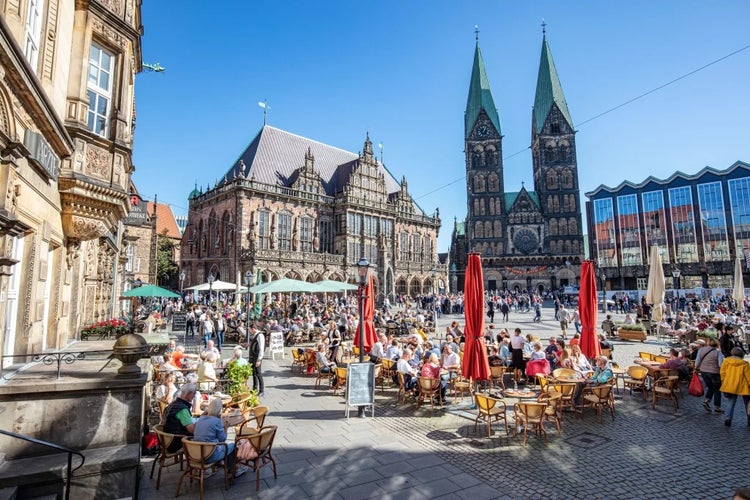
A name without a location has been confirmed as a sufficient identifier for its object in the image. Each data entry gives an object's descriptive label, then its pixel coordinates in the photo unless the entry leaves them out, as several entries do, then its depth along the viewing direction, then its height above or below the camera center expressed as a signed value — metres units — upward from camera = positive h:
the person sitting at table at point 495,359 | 11.04 -1.76
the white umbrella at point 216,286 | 21.47 +0.81
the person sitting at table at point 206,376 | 8.45 -1.65
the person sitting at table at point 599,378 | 8.48 -1.77
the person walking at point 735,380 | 7.34 -1.60
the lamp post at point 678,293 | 28.81 +0.25
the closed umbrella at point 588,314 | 10.34 -0.46
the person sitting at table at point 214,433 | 5.20 -1.75
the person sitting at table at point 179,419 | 5.59 -1.69
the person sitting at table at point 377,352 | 11.86 -1.62
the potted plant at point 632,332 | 17.91 -1.64
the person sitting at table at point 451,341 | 11.41 -1.38
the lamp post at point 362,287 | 8.69 +0.30
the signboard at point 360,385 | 8.06 -1.78
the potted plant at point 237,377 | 8.18 -1.63
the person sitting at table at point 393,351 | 11.13 -1.50
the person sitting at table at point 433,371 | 9.03 -1.66
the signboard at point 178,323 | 22.44 -1.25
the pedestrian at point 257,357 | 9.72 -1.41
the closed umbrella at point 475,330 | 8.41 -0.70
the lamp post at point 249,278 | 16.48 +0.93
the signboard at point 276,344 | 15.23 -1.71
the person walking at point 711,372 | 8.23 -1.60
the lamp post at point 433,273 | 51.56 +3.35
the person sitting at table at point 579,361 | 9.38 -1.57
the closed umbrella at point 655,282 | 15.38 +0.55
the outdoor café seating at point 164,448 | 5.37 -2.01
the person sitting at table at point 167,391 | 7.15 -1.66
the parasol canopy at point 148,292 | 18.22 +0.42
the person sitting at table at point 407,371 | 9.48 -1.76
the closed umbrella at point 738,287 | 18.89 +0.39
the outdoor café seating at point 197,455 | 4.94 -1.94
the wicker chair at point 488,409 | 7.02 -2.04
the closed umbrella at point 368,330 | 12.80 -1.01
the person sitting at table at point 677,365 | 9.48 -1.66
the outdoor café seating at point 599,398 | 7.88 -2.05
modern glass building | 54.31 +10.23
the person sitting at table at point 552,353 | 10.38 -1.55
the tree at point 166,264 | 47.06 +4.50
